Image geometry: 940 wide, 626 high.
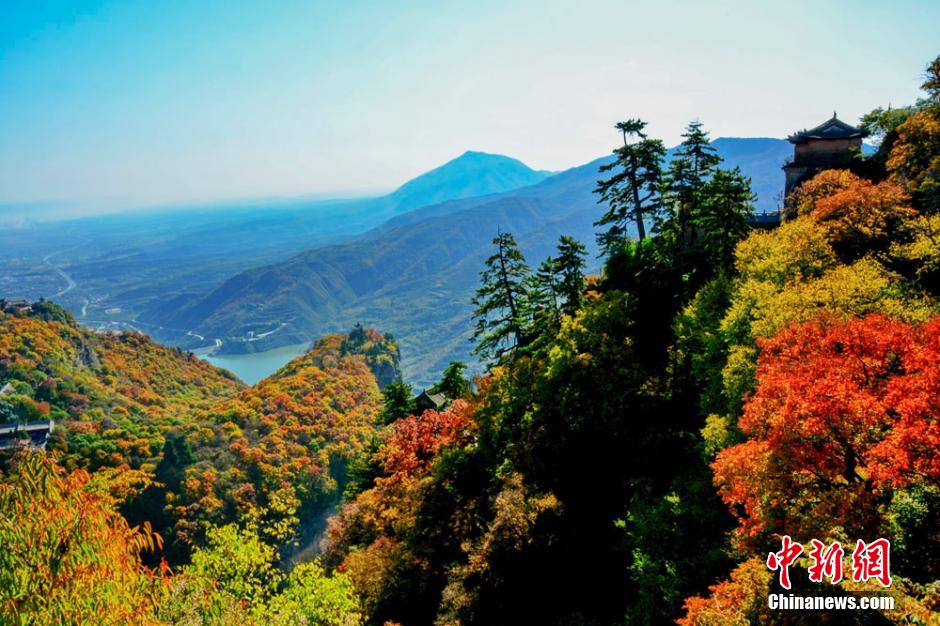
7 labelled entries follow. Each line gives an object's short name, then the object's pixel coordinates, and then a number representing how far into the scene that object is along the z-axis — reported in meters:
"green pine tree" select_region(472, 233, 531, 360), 33.12
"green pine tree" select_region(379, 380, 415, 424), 46.69
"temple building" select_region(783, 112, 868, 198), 40.38
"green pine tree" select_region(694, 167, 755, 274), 28.88
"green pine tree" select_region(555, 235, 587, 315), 32.38
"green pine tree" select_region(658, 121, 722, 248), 36.22
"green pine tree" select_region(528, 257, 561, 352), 31.67
